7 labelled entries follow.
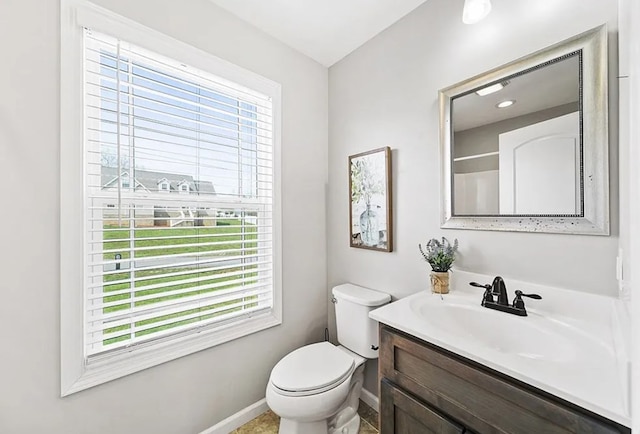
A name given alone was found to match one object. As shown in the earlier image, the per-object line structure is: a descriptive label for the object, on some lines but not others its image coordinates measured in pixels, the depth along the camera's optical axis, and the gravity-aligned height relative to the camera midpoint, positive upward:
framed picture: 1.67 +0.11
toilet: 1.30 -0.82
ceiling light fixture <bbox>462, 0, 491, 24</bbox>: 1.09 +0.85
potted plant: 1.33 -0.22
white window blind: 1.20 +0.10
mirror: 0.98 +0.31
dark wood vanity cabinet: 0.69 -0.56
